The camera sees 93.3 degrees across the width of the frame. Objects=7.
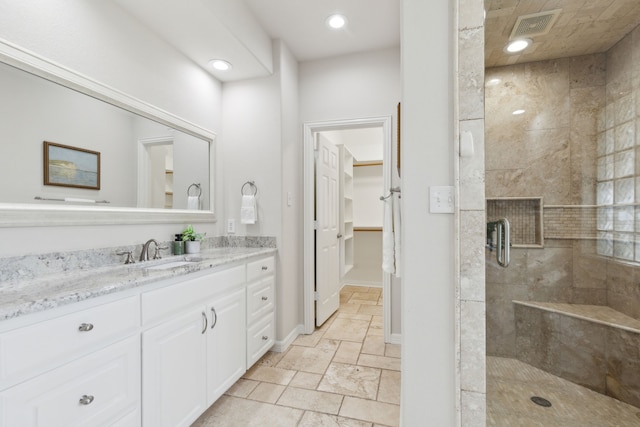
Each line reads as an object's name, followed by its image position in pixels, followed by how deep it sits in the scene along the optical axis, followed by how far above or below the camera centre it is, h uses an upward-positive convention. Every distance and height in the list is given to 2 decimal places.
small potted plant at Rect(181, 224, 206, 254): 2.24 -0.20
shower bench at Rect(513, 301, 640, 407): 1.57 -0.73
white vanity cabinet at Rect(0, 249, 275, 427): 0.92 -0.57
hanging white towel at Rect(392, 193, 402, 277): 1.81 -0.10
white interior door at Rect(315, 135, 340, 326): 3.17 -0.22
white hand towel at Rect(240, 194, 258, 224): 2.66 +0.03
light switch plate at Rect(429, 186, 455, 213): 1.35 +0.06
